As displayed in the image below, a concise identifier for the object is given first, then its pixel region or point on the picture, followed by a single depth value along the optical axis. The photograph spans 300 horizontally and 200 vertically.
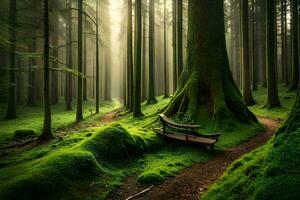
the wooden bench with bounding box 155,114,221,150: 8.86
